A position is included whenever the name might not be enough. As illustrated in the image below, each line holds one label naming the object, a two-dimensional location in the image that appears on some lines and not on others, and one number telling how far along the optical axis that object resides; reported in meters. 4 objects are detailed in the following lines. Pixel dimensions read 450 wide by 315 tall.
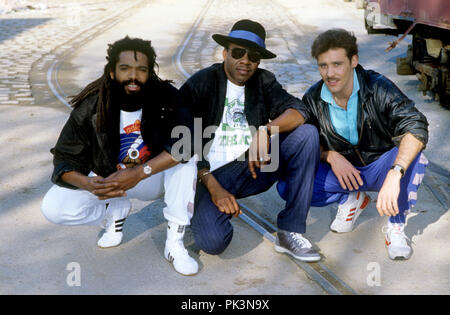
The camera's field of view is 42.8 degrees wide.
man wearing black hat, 3.50
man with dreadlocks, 3.32
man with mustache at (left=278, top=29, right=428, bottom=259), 3.47
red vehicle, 6.82
